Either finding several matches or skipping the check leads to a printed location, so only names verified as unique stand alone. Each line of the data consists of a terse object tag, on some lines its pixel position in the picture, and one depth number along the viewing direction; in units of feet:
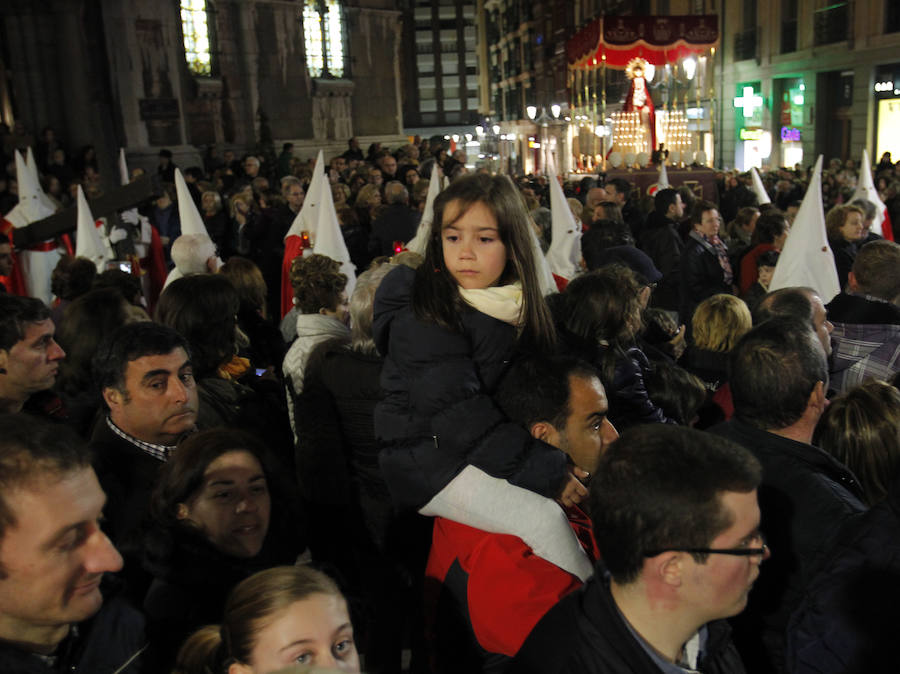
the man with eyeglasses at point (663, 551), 5.55
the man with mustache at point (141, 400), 9.00
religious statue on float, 75.51
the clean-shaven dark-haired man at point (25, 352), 11.03
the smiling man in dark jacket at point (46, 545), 4.90
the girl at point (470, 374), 7.07
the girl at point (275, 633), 5.93
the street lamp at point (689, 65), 70.33
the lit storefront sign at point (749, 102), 97.04
